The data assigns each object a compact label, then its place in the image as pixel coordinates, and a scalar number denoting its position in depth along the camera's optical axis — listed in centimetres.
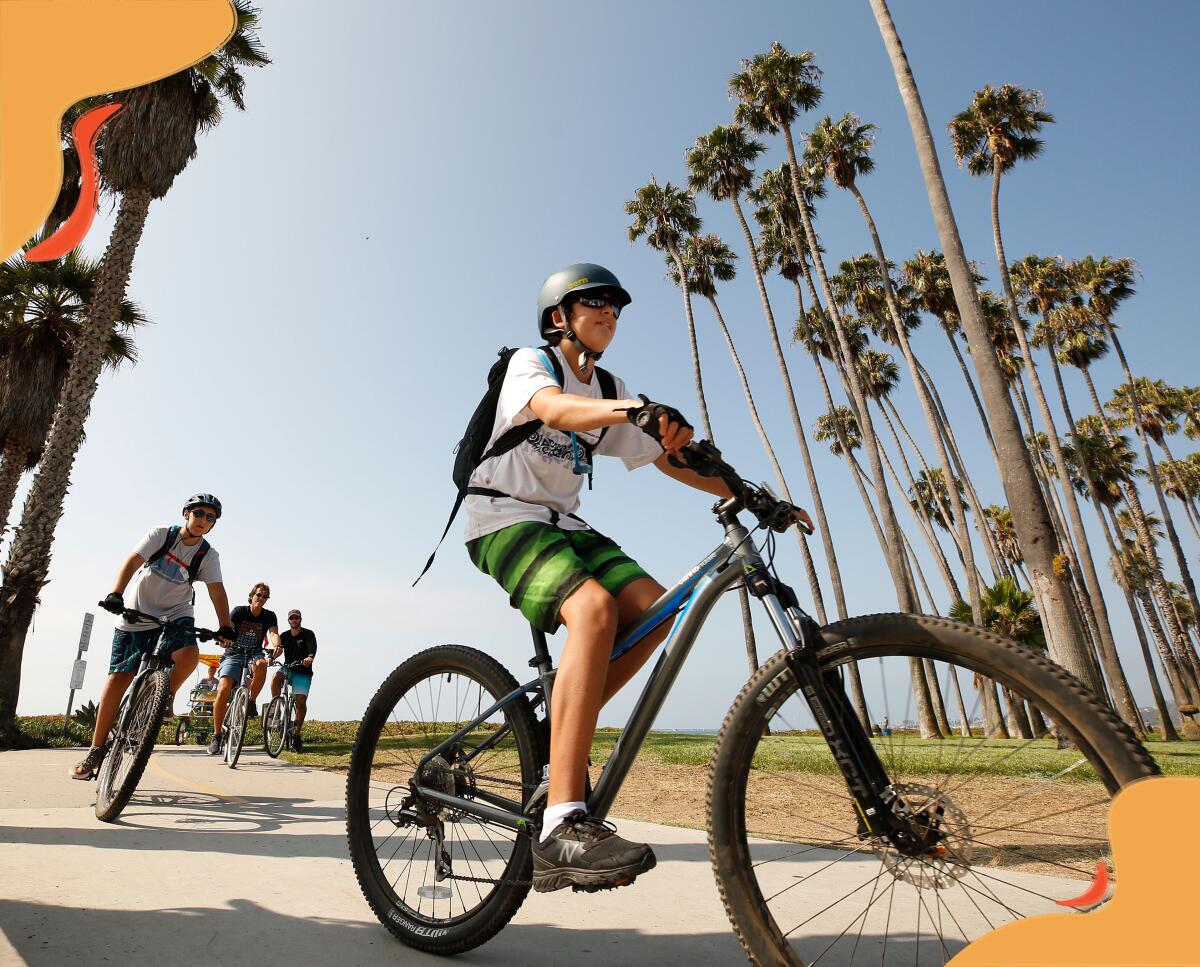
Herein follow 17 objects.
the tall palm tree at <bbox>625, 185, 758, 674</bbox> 3173
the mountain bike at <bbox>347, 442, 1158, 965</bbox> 167
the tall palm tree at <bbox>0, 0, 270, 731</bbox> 1302
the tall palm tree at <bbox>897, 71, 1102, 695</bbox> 1003
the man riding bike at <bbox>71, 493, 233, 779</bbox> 560
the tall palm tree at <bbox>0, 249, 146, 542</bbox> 1611
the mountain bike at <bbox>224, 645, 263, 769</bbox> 887
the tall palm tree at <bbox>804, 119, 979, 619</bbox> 2769
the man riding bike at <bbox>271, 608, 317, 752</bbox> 1085
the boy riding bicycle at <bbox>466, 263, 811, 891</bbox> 203
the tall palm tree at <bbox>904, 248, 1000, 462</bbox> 3241
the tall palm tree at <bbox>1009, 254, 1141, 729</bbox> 2333
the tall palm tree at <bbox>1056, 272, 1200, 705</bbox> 3531
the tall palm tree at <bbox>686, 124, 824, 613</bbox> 2925
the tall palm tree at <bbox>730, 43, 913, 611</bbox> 2603
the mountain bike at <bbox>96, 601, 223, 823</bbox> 470
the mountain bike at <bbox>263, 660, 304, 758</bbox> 1066
